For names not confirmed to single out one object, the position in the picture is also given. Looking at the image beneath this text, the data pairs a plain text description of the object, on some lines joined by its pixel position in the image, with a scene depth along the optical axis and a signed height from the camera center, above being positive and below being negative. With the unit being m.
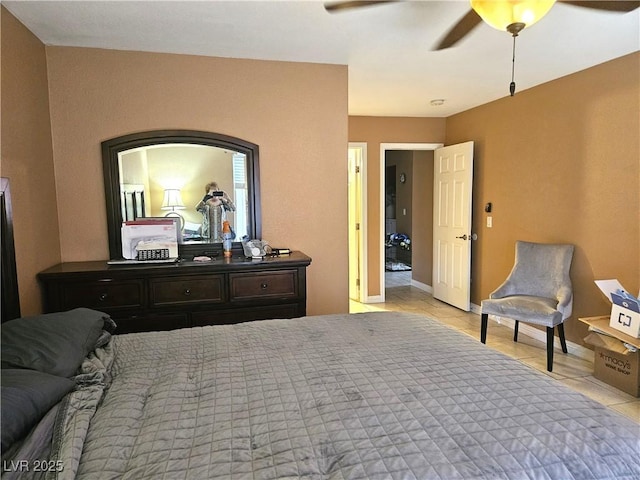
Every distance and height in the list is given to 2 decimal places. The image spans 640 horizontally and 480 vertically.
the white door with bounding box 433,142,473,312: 4.80 -0.26
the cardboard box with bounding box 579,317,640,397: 2.76 -1.10
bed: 0.99 -0.62
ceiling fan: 1.64 +0.79
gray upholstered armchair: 3.29 -0.81
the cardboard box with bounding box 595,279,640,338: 2.74 -0.75
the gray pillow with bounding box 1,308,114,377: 1.37 -0.49
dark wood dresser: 2.53 -0.55
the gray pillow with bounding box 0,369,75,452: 1.03 -0.53
